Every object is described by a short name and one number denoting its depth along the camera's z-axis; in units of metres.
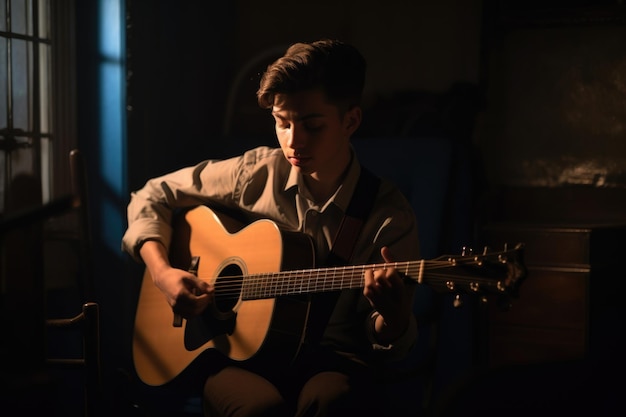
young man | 1.83
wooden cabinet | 2.61
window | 2.46
